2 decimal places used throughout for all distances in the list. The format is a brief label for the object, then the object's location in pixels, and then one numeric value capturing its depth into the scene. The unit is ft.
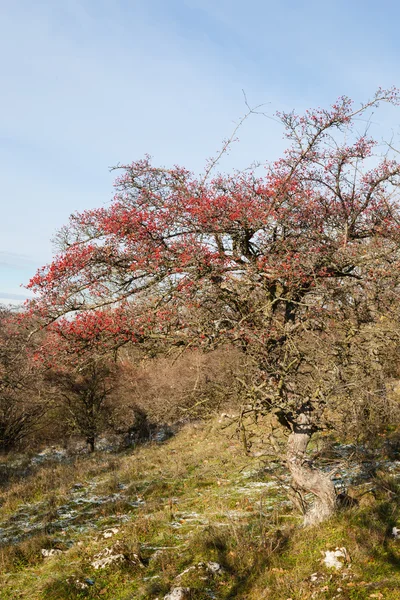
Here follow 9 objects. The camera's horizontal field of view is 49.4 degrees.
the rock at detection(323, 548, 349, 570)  17.67
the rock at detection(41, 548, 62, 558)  22.05
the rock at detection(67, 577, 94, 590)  18.11
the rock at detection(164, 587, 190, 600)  16.65
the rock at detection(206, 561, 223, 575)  18.57
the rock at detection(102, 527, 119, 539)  23.70
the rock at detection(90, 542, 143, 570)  19.81
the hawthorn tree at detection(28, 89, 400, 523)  25.41
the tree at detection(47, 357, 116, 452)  55.31
